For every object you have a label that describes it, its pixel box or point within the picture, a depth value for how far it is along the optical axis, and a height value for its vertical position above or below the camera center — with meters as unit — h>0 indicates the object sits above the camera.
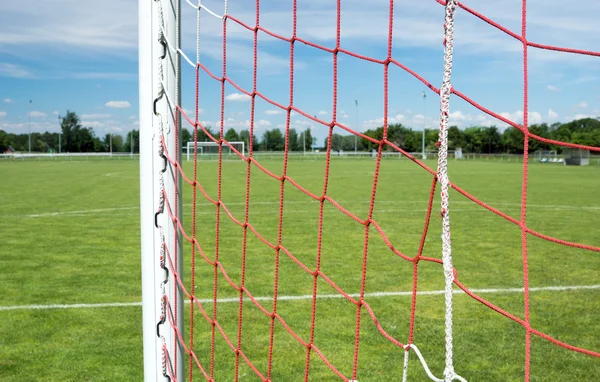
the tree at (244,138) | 60.12 +1.54
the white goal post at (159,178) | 2.45 -0.10
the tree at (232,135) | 71.62 +2.12
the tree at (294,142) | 63.76 +1.19
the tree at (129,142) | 77.07 +1.40
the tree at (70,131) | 88.06 +3.08
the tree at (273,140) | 60.37 +1.26
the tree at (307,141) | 66.07 +1.32
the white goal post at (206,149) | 49.22 +0.34
